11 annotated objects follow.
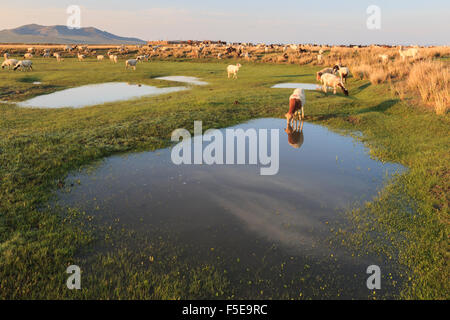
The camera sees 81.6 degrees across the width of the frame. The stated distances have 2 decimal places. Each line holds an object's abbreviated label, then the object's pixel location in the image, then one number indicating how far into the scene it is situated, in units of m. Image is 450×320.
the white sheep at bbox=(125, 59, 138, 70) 43.25
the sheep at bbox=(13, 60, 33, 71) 40.01
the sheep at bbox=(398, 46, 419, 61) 36.09
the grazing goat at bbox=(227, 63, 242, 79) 34.03
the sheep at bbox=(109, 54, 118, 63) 55.74
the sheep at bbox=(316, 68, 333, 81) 27.45
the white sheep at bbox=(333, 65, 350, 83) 26.86
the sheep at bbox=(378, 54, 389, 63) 35.37
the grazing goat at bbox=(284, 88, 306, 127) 13.96
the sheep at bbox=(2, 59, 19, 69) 42.48
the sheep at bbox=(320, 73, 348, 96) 21.69
